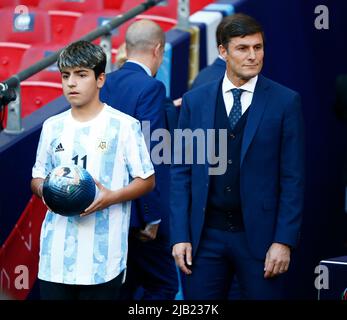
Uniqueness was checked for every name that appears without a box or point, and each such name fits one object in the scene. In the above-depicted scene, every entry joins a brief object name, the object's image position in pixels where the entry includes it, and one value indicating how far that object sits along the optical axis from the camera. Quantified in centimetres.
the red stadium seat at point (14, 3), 1817
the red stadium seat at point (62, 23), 1755
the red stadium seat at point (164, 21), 1647
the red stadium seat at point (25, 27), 1722
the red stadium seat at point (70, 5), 1816
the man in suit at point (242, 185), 968
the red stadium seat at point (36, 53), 1609
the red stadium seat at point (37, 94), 1478
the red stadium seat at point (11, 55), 1644
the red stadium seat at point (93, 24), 1662
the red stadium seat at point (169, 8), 1719
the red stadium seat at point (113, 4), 1807
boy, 963
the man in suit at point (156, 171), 1137
